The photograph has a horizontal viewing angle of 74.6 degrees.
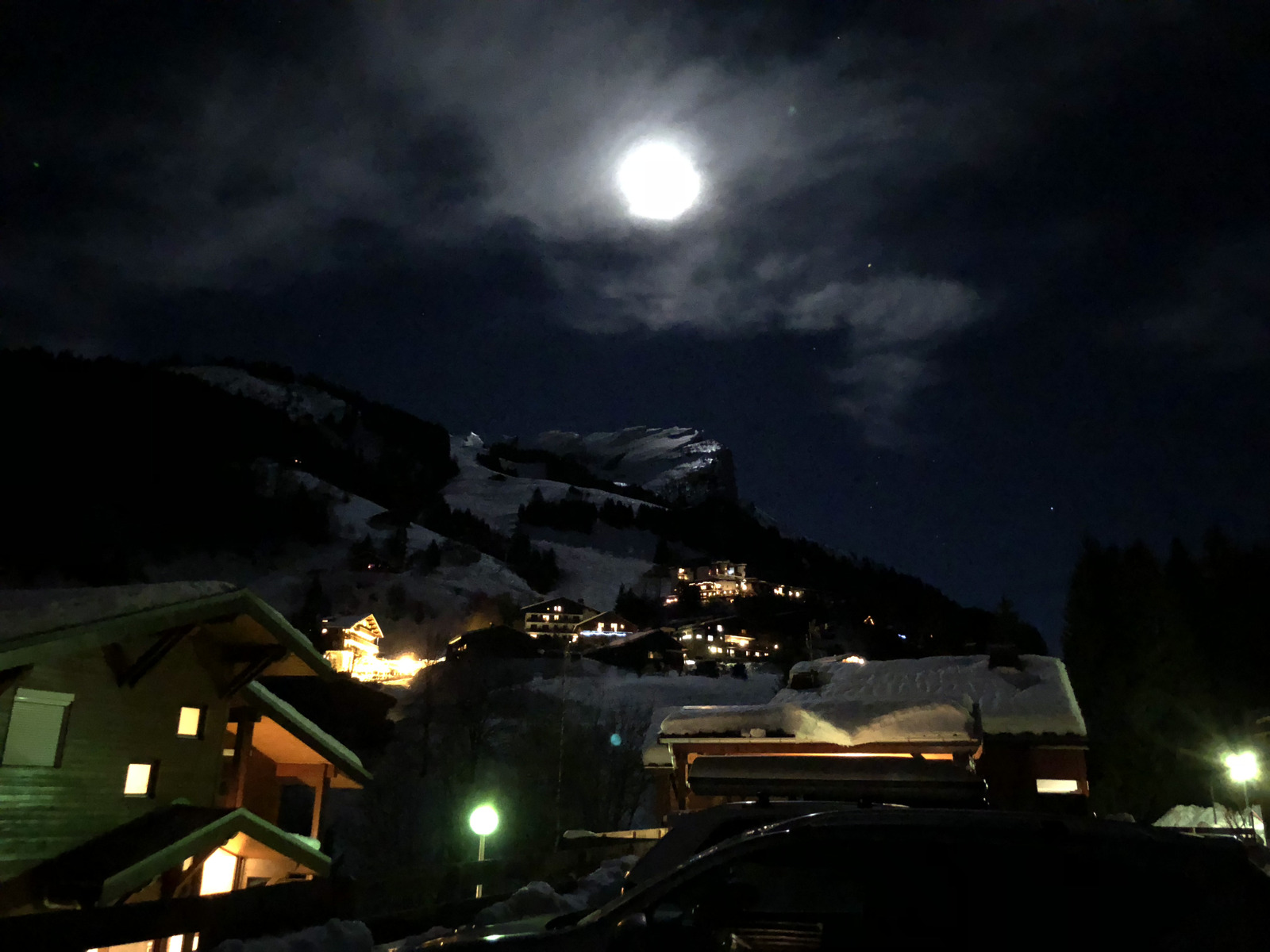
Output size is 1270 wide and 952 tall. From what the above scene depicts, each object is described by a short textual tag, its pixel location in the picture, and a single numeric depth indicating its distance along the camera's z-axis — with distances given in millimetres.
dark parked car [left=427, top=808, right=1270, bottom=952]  3268
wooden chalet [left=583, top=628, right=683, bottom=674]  79000
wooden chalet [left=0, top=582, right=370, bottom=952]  11758
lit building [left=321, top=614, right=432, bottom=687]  83000
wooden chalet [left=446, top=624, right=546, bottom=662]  73369
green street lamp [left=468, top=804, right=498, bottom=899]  16875
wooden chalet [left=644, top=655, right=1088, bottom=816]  15383
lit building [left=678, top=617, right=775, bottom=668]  94812
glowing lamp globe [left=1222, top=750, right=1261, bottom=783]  19797
